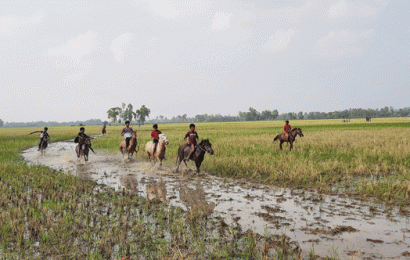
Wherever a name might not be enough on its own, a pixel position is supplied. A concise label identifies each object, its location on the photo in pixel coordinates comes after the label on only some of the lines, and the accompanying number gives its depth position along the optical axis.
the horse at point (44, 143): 19.11
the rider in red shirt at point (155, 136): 12.68
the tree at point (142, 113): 158.62
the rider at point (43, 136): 18.84
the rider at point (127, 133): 14.88
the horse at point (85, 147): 14.67
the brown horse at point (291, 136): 17.60
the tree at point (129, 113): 159.12
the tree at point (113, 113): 155.34
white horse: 11.88
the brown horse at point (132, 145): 15.02
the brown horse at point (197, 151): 10.63
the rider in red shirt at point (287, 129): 17.84
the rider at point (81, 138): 14.44
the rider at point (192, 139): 11.03
